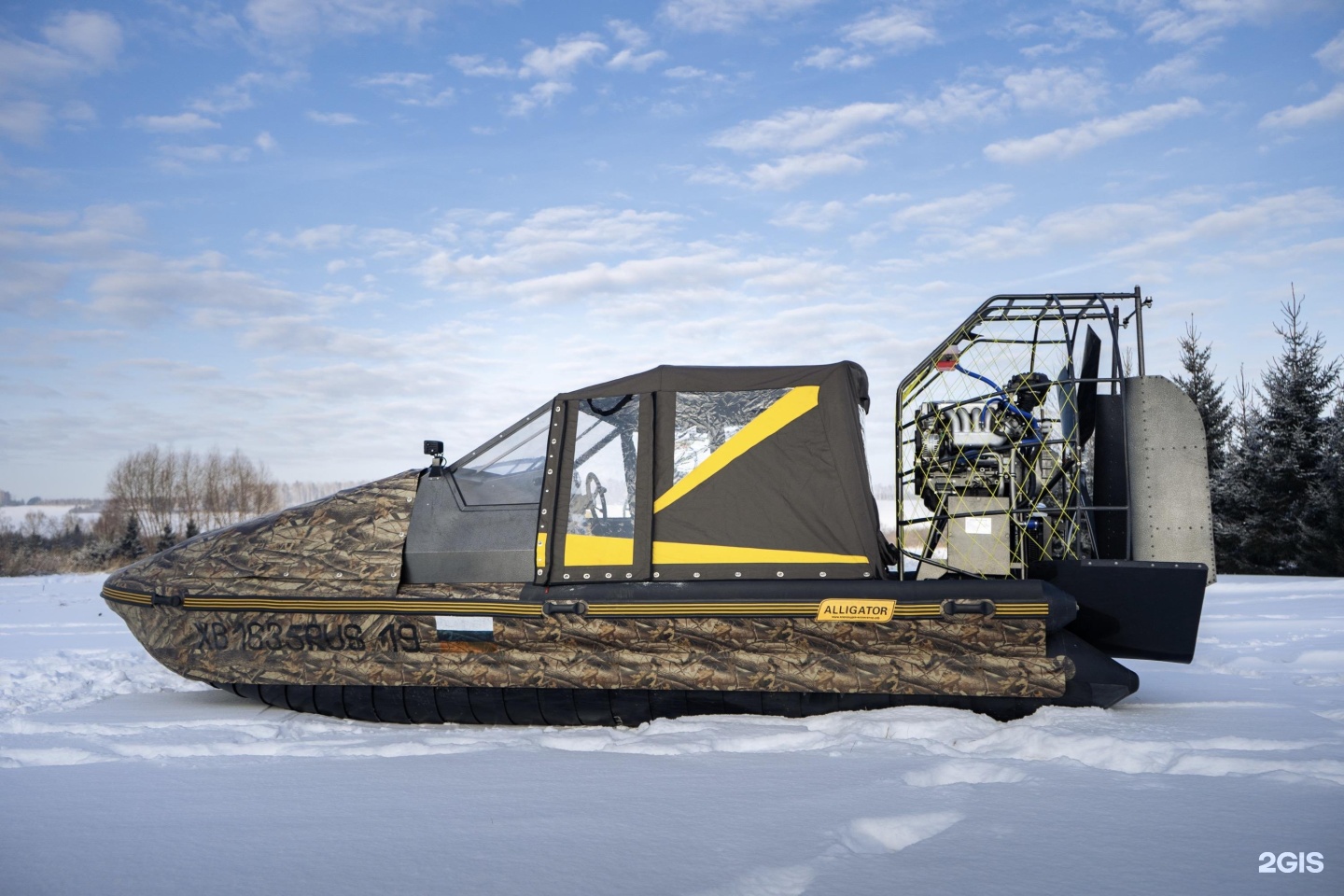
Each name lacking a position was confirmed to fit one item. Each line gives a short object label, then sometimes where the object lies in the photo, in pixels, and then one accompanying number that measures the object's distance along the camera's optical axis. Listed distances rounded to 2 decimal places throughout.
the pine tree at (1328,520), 16.69
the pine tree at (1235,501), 18.16
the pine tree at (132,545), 28.27
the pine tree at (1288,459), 17.17
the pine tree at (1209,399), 20.77
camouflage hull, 3.99
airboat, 4.04
